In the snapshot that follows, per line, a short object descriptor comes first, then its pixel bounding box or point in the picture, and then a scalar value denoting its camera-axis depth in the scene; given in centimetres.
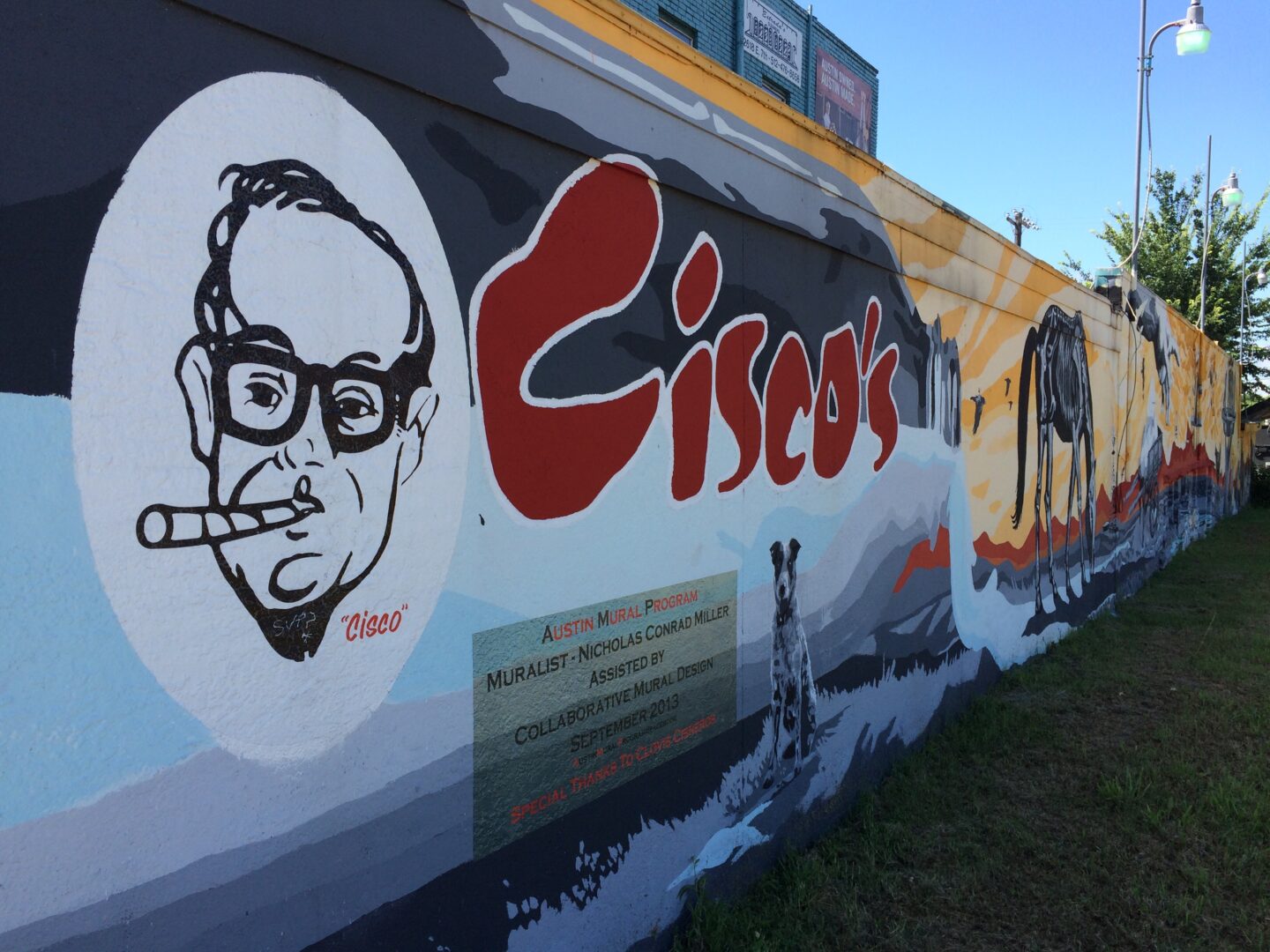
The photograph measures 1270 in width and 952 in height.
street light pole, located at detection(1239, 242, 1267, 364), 2687
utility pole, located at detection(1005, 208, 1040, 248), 4466
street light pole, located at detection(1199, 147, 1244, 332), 2031
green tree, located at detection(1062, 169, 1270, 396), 2814
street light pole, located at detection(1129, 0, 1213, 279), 1258
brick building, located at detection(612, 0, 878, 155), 1314
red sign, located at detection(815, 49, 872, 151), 1636
